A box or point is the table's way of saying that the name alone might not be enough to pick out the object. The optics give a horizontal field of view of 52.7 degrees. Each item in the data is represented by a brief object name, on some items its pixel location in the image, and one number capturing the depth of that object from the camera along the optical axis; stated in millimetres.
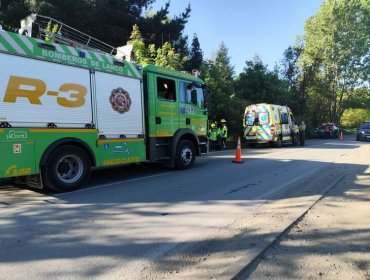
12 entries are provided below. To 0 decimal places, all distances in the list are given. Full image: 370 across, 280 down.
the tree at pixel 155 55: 21812
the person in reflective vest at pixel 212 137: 21016
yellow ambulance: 22984
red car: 38000
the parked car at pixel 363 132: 30734
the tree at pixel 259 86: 32750
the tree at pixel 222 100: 25453
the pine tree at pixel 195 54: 35884
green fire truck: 7160
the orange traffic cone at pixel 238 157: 13769
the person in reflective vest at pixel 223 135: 21494
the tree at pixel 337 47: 48531
